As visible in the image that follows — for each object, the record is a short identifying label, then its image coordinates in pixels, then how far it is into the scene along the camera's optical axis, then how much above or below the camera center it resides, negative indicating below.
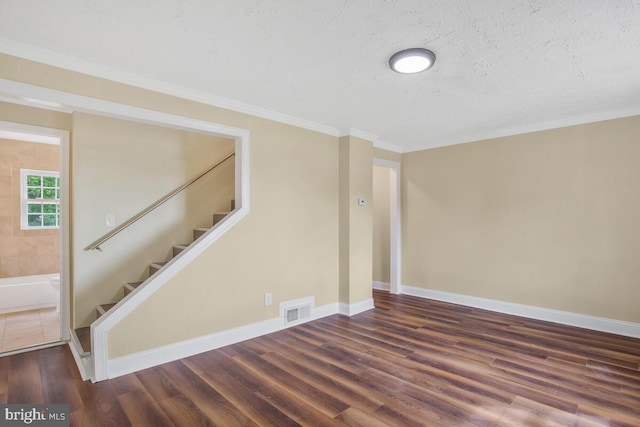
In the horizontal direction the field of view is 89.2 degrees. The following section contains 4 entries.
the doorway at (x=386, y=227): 5.49 -0.15
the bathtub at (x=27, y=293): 4.53 -1.02
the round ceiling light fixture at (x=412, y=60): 2.22 +1.13
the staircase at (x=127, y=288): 2.97 -0.71
